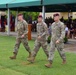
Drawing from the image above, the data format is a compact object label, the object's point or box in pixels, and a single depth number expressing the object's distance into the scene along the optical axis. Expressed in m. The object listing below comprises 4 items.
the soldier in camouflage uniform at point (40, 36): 10.75
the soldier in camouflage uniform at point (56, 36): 9.84
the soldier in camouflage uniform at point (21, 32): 11.49
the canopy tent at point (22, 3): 21.68
